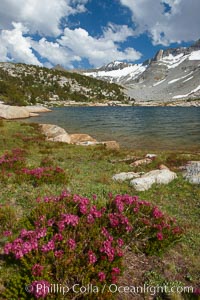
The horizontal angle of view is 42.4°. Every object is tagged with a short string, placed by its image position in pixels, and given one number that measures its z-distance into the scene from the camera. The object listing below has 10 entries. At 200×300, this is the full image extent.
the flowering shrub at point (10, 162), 12.64
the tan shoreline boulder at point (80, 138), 30.61
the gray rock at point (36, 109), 81.32
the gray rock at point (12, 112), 54.73
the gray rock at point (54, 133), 27.95
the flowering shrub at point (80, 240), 4.86
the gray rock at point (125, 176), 12.29
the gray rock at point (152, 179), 11.09
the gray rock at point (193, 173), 11.87
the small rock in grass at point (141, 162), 15.74
